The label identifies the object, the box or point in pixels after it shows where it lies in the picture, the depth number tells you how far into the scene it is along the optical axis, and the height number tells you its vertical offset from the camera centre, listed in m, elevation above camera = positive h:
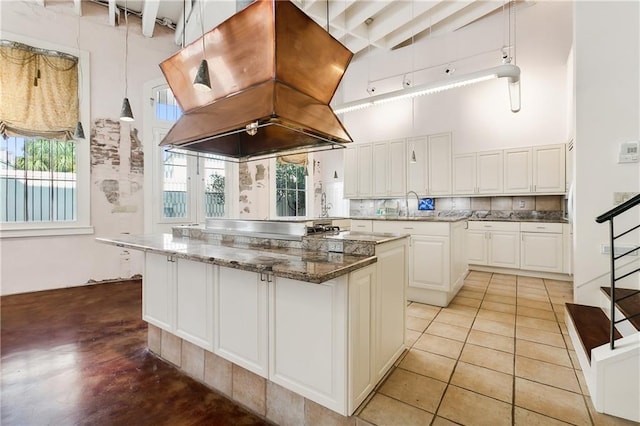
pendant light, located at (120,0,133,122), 4.78 +2.68
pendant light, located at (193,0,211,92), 1.88 +0.87
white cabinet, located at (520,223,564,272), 4.38 -0.53
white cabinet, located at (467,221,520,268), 4.71 -0.53
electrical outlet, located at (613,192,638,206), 2.43 +0.14
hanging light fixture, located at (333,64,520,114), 3.48 +1.67
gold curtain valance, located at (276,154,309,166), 7.03 +1.31
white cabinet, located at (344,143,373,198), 6.49 +0.94
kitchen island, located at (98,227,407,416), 1.48 -0.62
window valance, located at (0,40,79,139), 3.91 +1.70
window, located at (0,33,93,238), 3.97 +0.86
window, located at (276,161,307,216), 7.18 +0.59
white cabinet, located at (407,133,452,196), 5.55 +0.94
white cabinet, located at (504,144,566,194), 4.57 +0.70
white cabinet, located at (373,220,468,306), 3.28 -0.56
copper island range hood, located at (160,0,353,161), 1.79 +0.96
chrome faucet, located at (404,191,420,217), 5.90 +0.28
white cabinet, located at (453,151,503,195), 5.06 +0.71
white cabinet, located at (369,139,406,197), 6.05 +0.94
